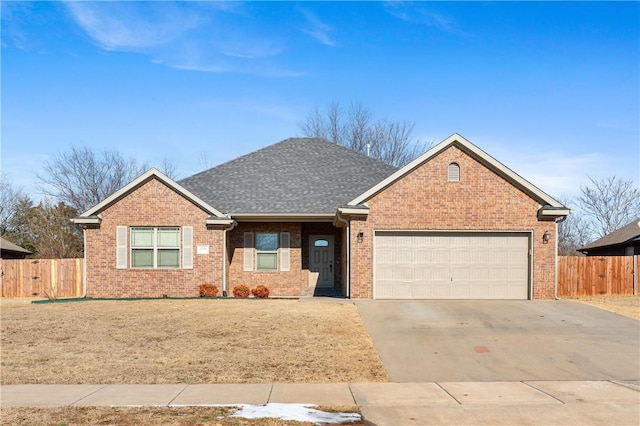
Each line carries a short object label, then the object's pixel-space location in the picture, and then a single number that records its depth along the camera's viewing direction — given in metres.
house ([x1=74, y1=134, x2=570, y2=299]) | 19.53
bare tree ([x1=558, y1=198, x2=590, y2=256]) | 62.26
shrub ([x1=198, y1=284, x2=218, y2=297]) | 21.16
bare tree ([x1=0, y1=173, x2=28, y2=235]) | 44.97
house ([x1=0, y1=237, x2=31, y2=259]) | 33.00
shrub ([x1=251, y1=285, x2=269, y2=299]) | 21.80
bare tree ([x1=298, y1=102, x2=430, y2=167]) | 46.19
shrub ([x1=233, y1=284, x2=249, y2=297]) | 21.78
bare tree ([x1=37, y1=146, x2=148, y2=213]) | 41.75
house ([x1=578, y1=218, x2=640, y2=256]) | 30.44
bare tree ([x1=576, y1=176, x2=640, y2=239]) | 52.16
